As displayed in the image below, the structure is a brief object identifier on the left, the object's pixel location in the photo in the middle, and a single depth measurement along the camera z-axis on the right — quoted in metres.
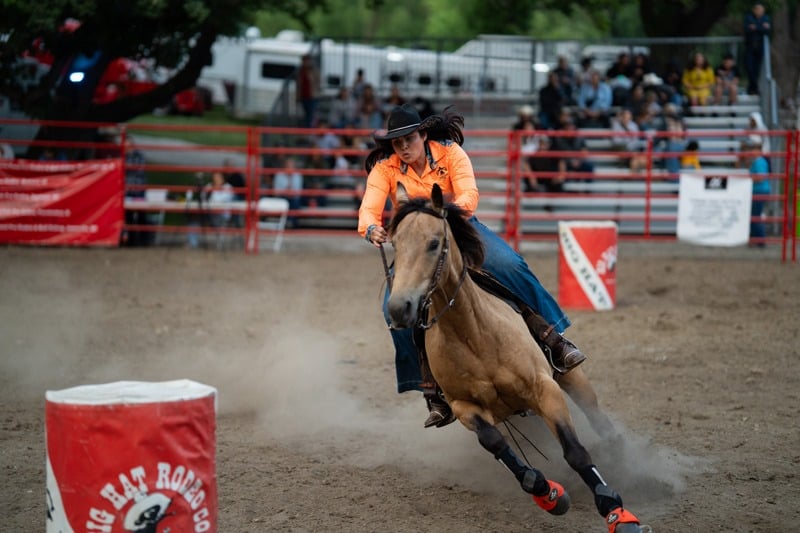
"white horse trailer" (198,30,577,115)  22.41
